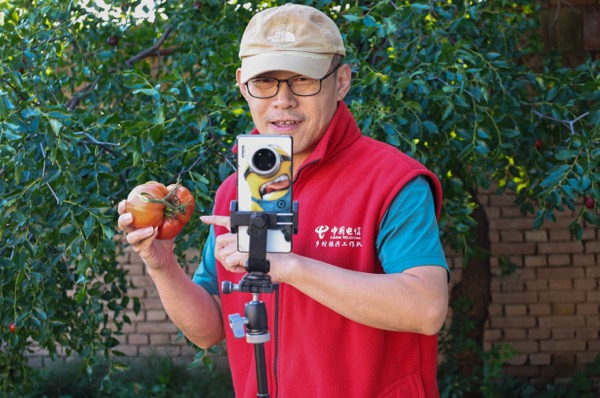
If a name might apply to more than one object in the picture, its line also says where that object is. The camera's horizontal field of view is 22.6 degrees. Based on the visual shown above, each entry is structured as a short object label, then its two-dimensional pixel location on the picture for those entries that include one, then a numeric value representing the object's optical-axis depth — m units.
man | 2.08
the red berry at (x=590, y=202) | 3.27
